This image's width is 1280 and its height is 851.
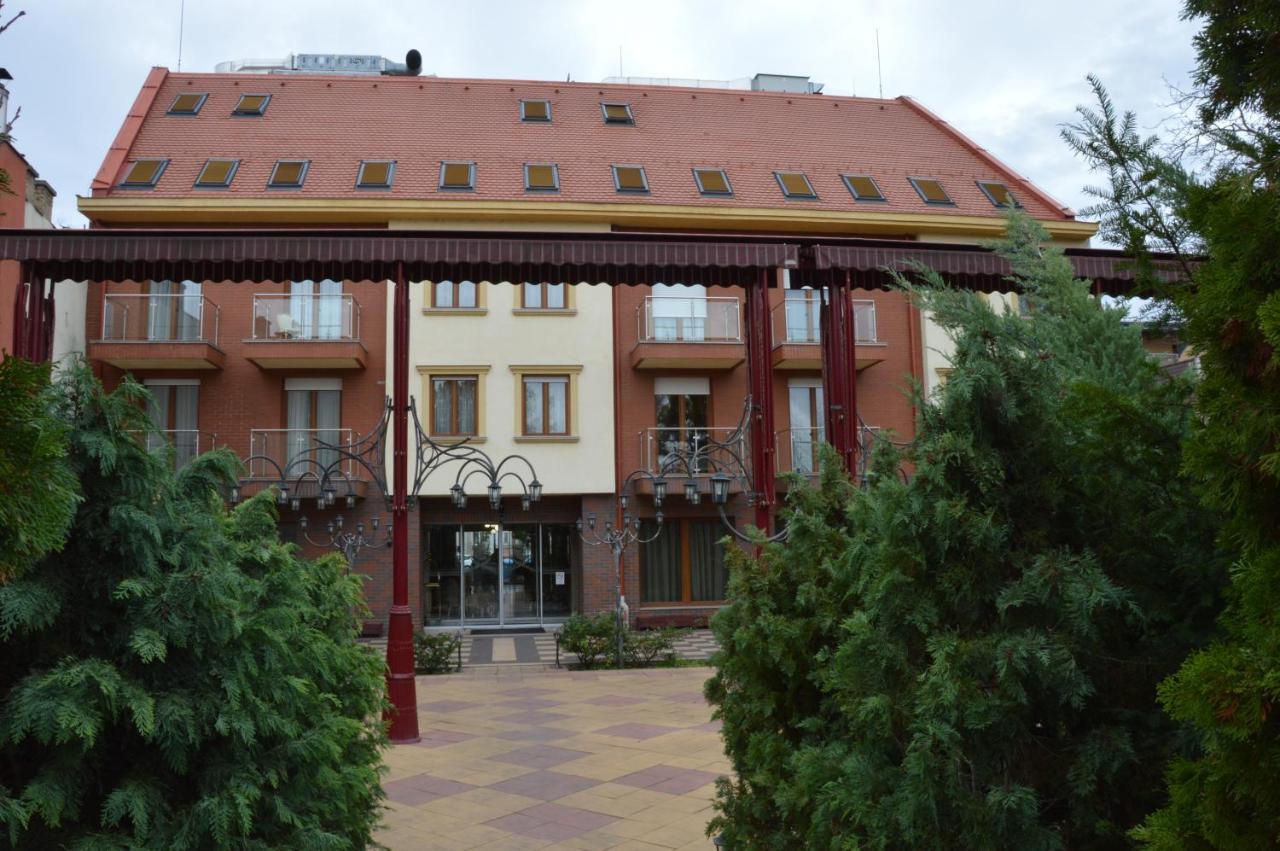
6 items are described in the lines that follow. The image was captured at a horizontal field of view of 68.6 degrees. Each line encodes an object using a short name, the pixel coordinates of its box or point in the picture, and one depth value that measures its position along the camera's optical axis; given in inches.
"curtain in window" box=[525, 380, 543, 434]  903.1
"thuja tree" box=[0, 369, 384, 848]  104.4
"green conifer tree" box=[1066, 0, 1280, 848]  75.3
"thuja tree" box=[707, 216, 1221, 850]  103.4
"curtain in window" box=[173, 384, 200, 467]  872.9
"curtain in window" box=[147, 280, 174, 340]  846.5
